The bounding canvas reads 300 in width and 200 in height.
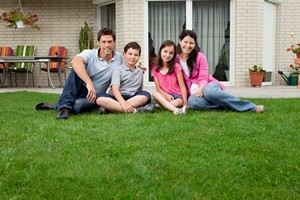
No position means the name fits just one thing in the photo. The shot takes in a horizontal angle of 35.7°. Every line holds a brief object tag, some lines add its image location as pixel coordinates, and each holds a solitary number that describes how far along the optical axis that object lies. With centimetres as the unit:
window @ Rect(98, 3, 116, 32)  1173
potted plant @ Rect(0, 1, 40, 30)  1129
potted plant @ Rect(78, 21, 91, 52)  1170
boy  510
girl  522
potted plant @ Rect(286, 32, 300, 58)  1062
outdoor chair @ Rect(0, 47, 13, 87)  1140
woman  513
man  498
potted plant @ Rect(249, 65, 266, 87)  1073
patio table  1036
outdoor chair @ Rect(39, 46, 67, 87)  1115
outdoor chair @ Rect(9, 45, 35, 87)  1154
